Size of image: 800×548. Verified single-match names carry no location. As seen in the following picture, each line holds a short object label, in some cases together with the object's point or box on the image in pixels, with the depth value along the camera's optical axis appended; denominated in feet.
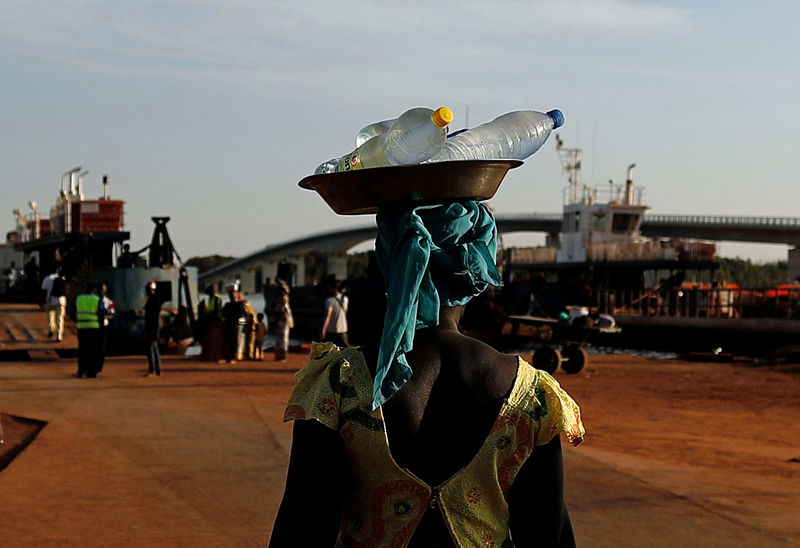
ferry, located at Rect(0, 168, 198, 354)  92.60
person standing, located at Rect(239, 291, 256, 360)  76.28
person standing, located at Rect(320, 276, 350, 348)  62.13
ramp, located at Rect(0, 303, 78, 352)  86.22
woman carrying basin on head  7.48
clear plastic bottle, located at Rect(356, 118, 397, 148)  8.57
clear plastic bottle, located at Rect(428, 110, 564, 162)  8.25
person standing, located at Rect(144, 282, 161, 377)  62.90
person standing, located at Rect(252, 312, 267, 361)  77.92
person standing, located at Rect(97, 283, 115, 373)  61.93
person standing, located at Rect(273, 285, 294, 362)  75.15
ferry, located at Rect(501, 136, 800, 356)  136.67
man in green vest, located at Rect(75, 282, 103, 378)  60.64
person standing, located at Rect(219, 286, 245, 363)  75.20
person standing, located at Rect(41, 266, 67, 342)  88.69
